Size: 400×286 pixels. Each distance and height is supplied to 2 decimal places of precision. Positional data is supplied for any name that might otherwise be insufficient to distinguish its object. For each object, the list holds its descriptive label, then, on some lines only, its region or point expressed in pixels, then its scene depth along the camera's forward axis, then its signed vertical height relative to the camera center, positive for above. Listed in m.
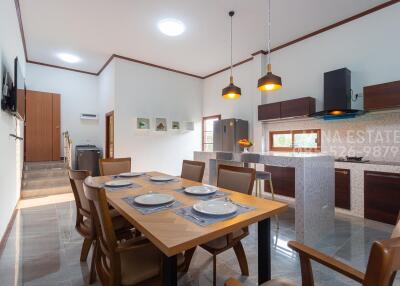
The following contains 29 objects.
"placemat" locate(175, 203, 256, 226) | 1.14 -0.42
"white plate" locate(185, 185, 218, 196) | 1.67 -0.39
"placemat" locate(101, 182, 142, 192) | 1.82 -0.40
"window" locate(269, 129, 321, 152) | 4.01 +0.06
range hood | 3.32 +0.76
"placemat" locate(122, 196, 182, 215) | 1.28 -0.41
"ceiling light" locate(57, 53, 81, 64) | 5.09 +2.15
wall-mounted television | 2.38 +0.62
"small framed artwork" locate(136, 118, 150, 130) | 5.30 +0.52
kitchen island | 2.24 -0.56
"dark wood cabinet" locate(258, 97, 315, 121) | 3.77 +0.67
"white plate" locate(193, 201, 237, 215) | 1.22 -0.40
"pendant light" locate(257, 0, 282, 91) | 2.37 +0.70
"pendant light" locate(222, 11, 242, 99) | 3.14 +0.78
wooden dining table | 0.96 -0.43
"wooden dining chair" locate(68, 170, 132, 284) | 1.75 -0.73
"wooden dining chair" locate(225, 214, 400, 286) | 0.54 -0.32
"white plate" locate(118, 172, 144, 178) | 2.41 -0.36
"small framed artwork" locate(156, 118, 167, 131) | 5.68 +0.54
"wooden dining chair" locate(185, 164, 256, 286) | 1.56 -0.43
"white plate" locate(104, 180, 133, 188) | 1.94 -0.38
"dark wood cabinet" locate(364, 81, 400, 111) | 2.81 +0.66
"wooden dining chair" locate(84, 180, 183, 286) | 1.14 -0.70
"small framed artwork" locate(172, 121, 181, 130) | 6.01 +0.53
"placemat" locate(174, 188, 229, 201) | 1.59 -0.41
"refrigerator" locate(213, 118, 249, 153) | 4.92 +0.25
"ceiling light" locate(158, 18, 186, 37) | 3.61 +2.09
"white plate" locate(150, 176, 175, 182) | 2.21 -0.38
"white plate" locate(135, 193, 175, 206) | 1.39 -0.39
